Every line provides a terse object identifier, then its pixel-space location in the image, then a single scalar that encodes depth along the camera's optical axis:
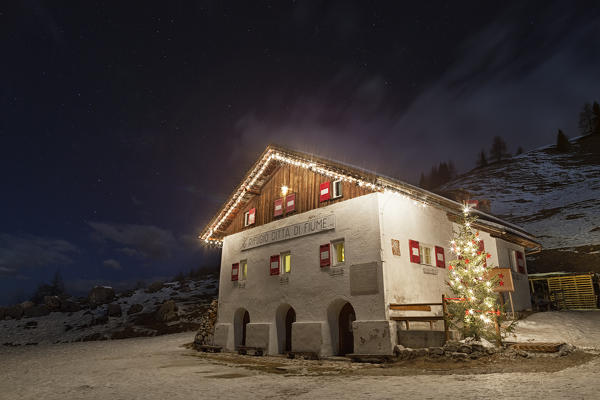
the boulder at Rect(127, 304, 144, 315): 34.87
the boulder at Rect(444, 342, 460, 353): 10.81
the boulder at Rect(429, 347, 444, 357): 10.98
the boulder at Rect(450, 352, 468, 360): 10.50
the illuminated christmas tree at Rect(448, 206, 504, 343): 11.49
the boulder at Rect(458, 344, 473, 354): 10.67
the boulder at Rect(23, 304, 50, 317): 35.12
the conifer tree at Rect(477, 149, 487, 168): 118.79
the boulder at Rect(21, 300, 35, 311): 36.38
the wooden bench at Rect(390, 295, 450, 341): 11.45
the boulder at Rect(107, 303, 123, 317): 34.16
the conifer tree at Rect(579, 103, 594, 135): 106.91
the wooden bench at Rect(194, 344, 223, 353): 18.30
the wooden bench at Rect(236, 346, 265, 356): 16.38
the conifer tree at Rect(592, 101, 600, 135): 99.44
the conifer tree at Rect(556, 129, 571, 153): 95.12
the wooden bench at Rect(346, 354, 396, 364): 11.75
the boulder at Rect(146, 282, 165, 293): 43.46
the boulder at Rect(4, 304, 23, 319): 34.81
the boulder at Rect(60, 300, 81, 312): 36.38
